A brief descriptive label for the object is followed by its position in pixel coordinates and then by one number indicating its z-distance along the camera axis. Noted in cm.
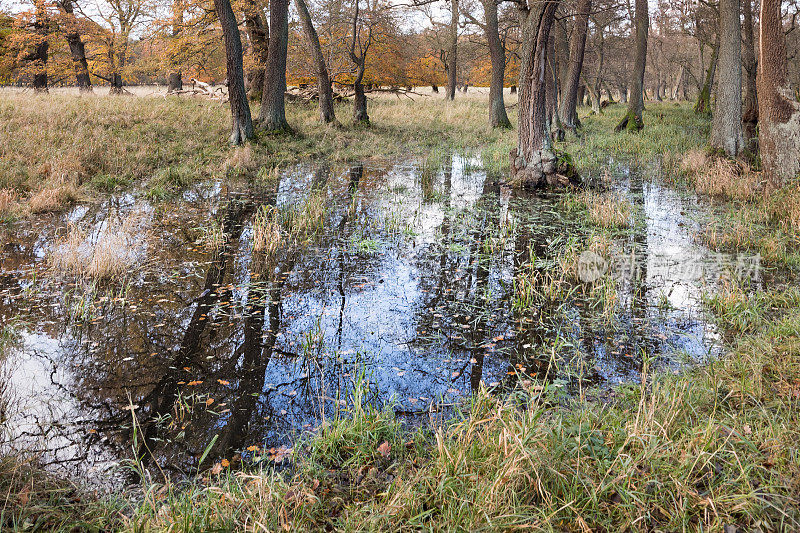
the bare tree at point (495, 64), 2080
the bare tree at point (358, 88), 2008
